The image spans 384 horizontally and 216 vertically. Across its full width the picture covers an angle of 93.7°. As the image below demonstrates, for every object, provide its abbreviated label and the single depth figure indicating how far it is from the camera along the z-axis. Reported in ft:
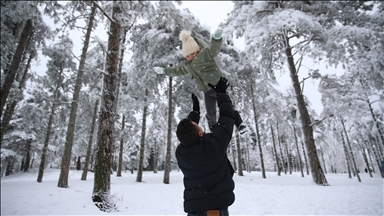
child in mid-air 9.43
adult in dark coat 5.36
